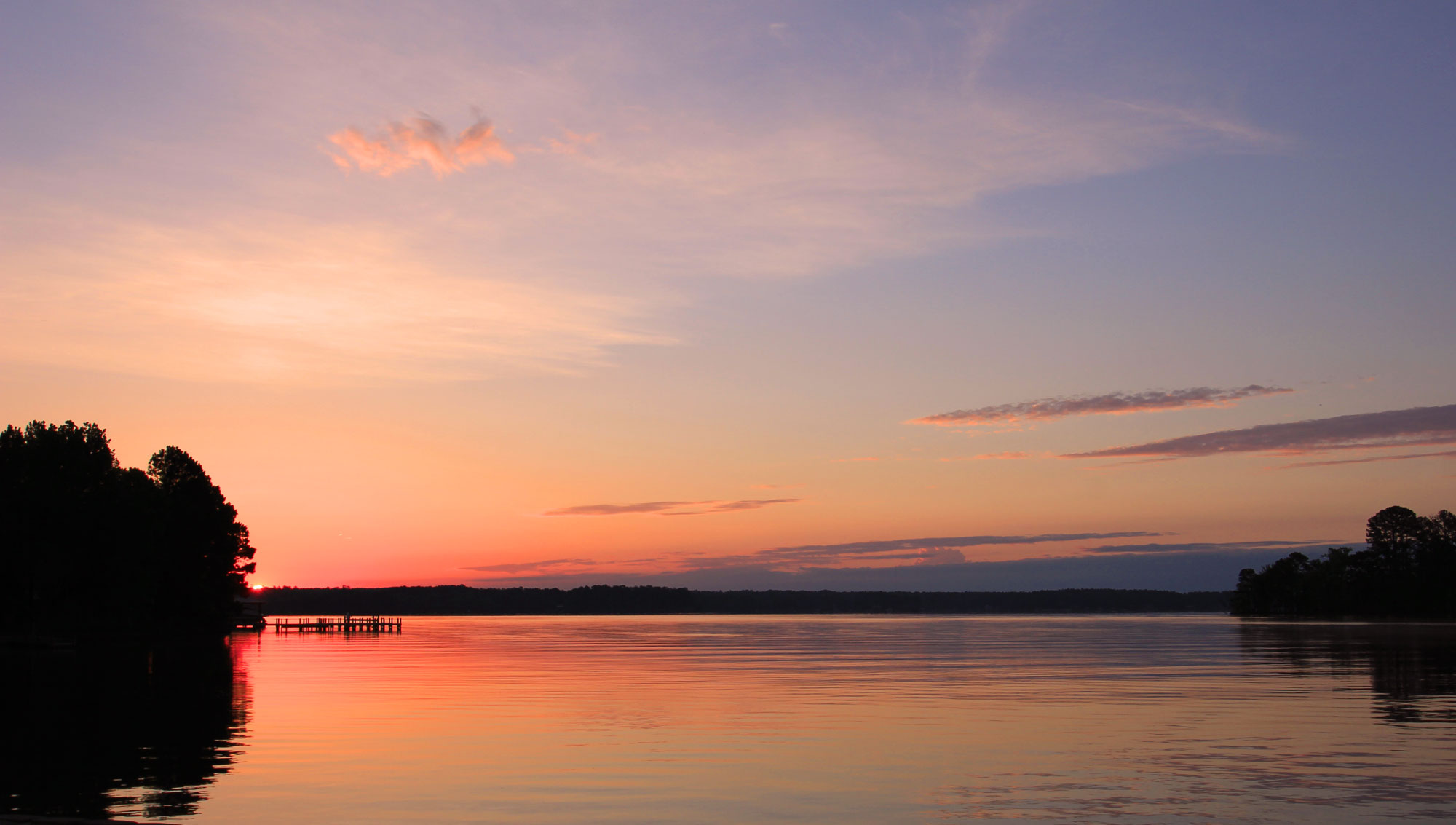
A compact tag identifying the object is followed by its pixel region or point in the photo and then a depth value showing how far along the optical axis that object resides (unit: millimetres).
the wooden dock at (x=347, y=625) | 146250
